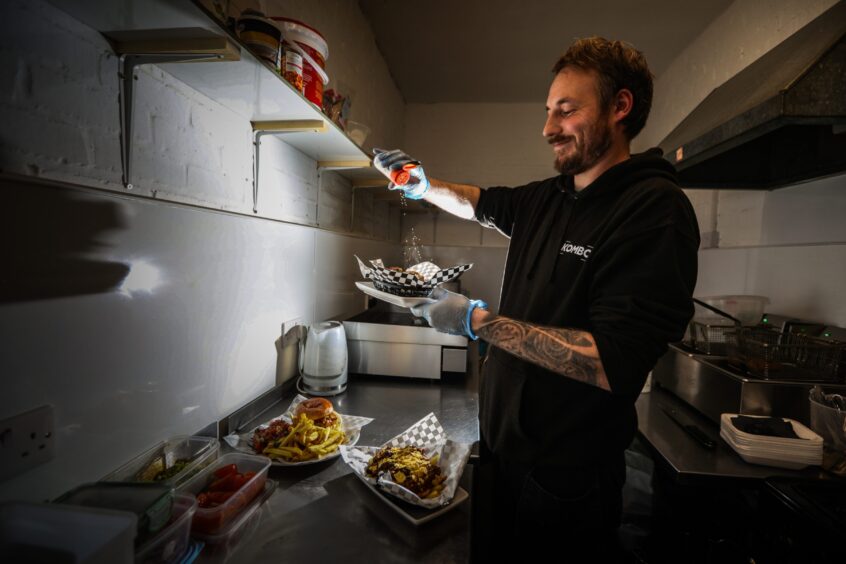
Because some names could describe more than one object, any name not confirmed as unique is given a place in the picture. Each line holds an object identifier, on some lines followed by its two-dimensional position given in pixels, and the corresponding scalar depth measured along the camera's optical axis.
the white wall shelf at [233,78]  0.59
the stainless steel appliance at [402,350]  1.66
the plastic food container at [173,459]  0.76
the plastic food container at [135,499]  0.56
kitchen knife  1.27
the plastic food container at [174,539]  0.56
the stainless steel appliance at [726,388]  1.27
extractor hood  0.98
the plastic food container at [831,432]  1.12
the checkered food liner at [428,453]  0.82
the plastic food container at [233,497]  0.70
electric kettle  1.43
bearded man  0.81
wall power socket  0.56
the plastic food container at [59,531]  0.44
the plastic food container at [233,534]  0.70
